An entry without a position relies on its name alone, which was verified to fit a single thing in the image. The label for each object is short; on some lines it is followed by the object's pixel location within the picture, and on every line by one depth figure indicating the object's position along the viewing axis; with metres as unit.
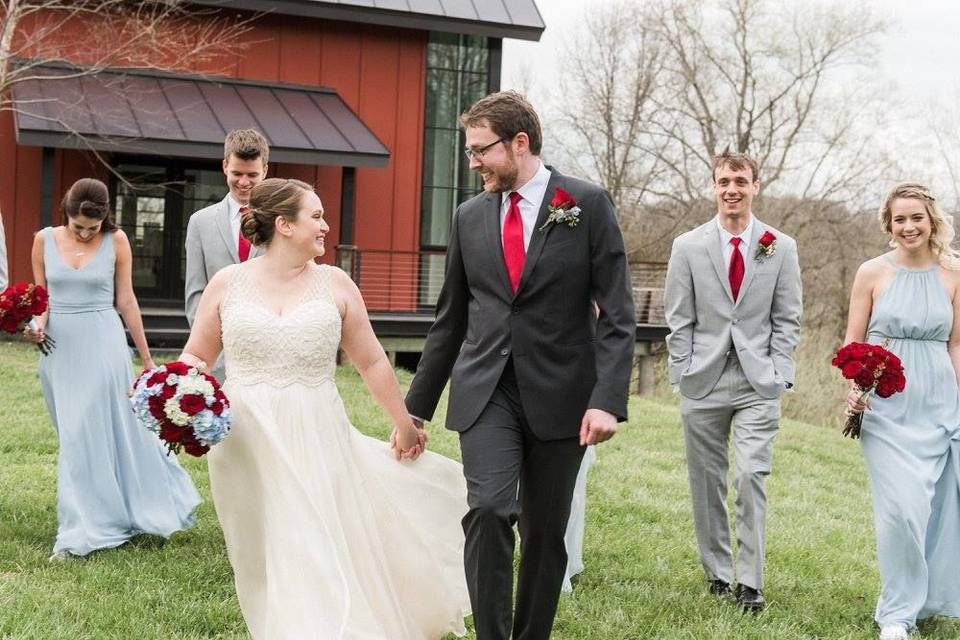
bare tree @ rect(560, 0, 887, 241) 38.00
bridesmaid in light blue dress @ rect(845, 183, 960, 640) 6.32
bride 4.78
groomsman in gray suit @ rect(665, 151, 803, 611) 6.56
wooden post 22.30
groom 4.90
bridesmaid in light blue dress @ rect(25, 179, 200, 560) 7.54
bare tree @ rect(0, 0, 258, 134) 18.70
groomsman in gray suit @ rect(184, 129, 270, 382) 6.78
